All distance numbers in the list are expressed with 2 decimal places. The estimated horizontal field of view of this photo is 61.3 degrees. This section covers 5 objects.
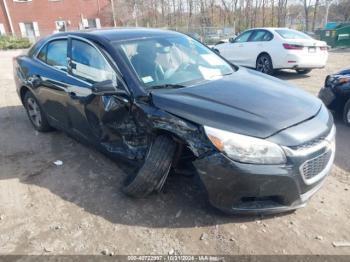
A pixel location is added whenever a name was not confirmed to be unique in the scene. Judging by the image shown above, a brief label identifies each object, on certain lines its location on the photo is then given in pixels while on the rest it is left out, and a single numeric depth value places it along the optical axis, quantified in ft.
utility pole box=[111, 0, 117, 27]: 113.57
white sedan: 27.50
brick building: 106.11
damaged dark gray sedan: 7.66
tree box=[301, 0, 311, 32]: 102.63
